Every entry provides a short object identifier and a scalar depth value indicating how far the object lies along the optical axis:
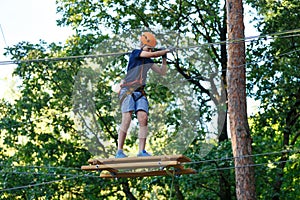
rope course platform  9.22
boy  9.54
